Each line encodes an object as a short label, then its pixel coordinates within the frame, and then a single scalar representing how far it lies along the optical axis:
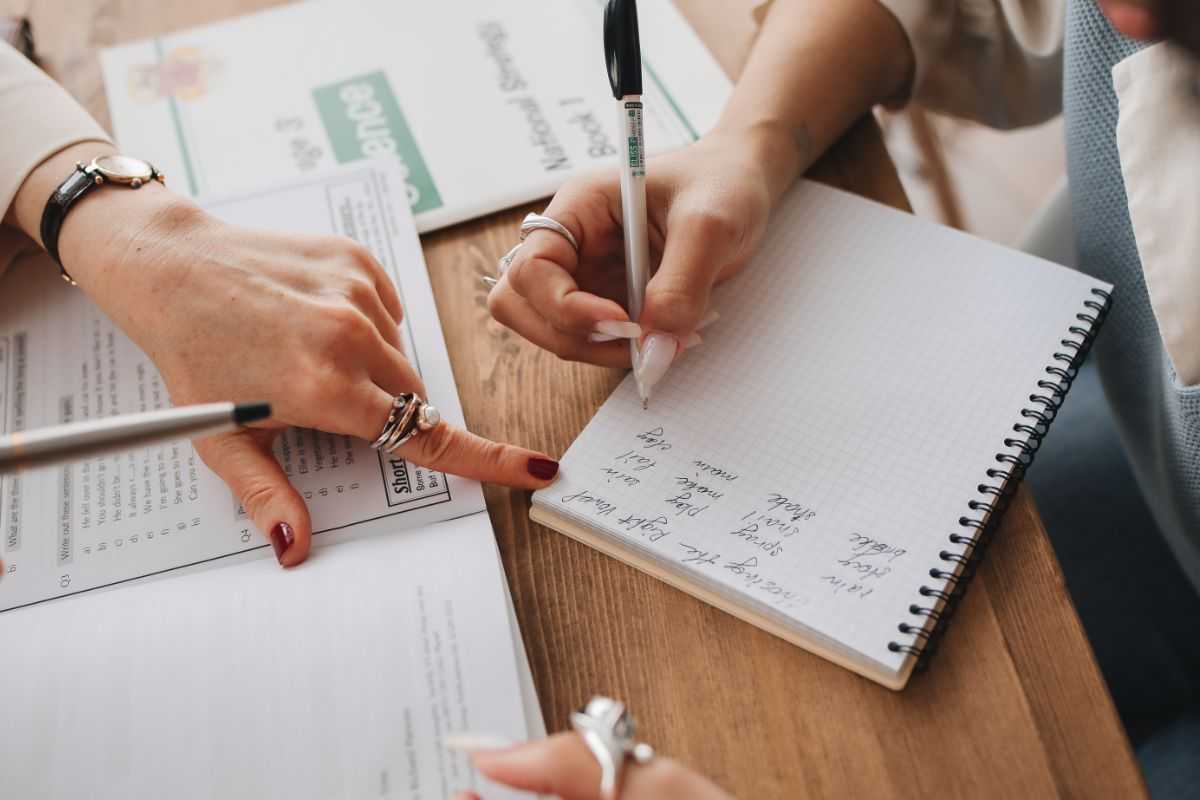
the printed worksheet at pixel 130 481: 0.57
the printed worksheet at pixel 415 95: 0.79
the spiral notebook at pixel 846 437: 0.52
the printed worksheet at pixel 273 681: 0.48
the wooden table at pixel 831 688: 0.47
